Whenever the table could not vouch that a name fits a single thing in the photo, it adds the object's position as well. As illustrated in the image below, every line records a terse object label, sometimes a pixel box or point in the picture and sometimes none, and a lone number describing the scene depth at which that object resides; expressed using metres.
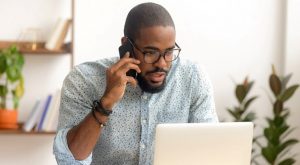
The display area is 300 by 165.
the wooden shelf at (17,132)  3.33
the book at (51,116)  3.35
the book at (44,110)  3.37
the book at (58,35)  3.38
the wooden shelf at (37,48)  3.38
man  1.67
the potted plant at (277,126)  3.29
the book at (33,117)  3.36
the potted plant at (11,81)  3.29
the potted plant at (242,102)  3.38
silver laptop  1.38
